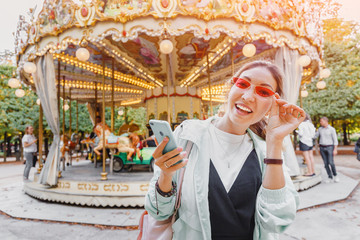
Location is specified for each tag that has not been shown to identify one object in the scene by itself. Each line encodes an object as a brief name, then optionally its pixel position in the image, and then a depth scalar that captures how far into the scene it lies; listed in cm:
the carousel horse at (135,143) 734
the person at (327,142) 686
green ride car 750
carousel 536
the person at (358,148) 803
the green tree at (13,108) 1791
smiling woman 110
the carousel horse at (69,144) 912
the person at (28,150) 774
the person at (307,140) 686
